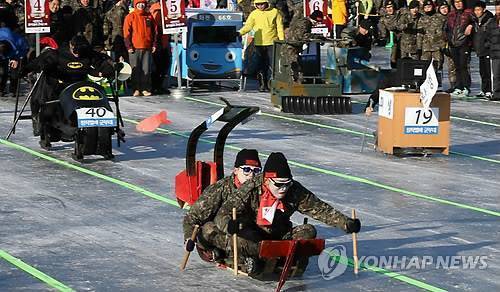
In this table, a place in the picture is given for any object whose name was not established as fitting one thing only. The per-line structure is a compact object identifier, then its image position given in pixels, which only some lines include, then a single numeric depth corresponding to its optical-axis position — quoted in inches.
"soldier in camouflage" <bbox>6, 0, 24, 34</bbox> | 1060.2
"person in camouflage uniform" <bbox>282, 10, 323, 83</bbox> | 973.8
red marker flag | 696.5
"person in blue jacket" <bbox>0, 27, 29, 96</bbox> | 1016.9
